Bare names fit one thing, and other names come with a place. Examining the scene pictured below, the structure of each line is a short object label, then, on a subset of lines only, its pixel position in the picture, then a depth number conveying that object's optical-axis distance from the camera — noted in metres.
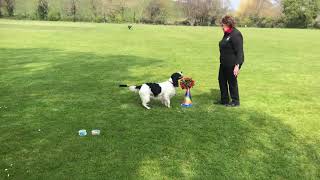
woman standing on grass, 6.91
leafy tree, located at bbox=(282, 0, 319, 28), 64.55
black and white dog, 6.97
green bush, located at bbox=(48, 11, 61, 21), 60.52
